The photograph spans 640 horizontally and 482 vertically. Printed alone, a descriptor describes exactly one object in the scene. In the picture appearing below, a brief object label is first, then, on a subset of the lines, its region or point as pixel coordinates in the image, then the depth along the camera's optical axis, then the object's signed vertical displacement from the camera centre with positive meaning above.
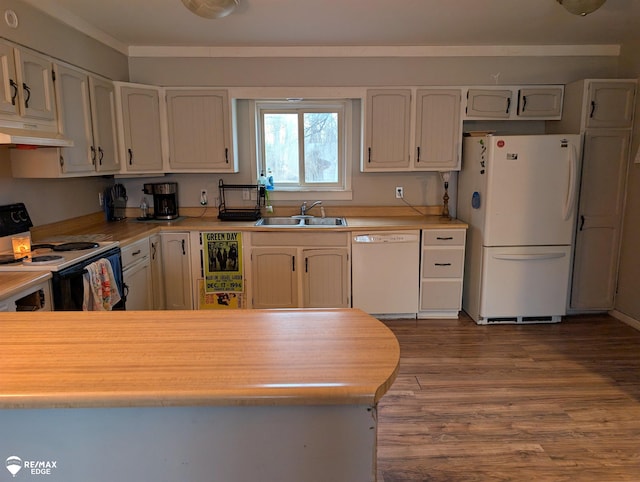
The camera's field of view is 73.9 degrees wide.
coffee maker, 3.79 -0.19
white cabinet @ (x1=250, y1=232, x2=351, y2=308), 3.60 -0.78
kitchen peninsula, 0.92 -0.53
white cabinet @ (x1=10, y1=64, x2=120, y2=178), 2.69 +0.32
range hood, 2.07 +0.21
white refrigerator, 3.40 -0.38
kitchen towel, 2.40 -0.63
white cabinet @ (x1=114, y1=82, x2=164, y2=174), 3.51 +0.43
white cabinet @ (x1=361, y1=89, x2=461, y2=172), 3.76 +0.43
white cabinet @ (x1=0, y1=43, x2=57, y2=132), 2.28 +0.50
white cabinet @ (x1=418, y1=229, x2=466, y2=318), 3.64 -0.79
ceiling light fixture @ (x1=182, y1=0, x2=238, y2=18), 2.45 +1.00
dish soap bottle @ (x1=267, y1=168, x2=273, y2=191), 4.12 -0.01
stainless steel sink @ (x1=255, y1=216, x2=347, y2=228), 3.85 -0.40
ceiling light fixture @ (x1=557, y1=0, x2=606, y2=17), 2.42 +0.98
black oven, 2.20 -0.57
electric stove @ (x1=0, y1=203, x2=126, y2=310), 2.21 -0.44
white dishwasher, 3.61 -0.80
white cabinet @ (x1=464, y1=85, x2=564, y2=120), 3.77 +0.67
